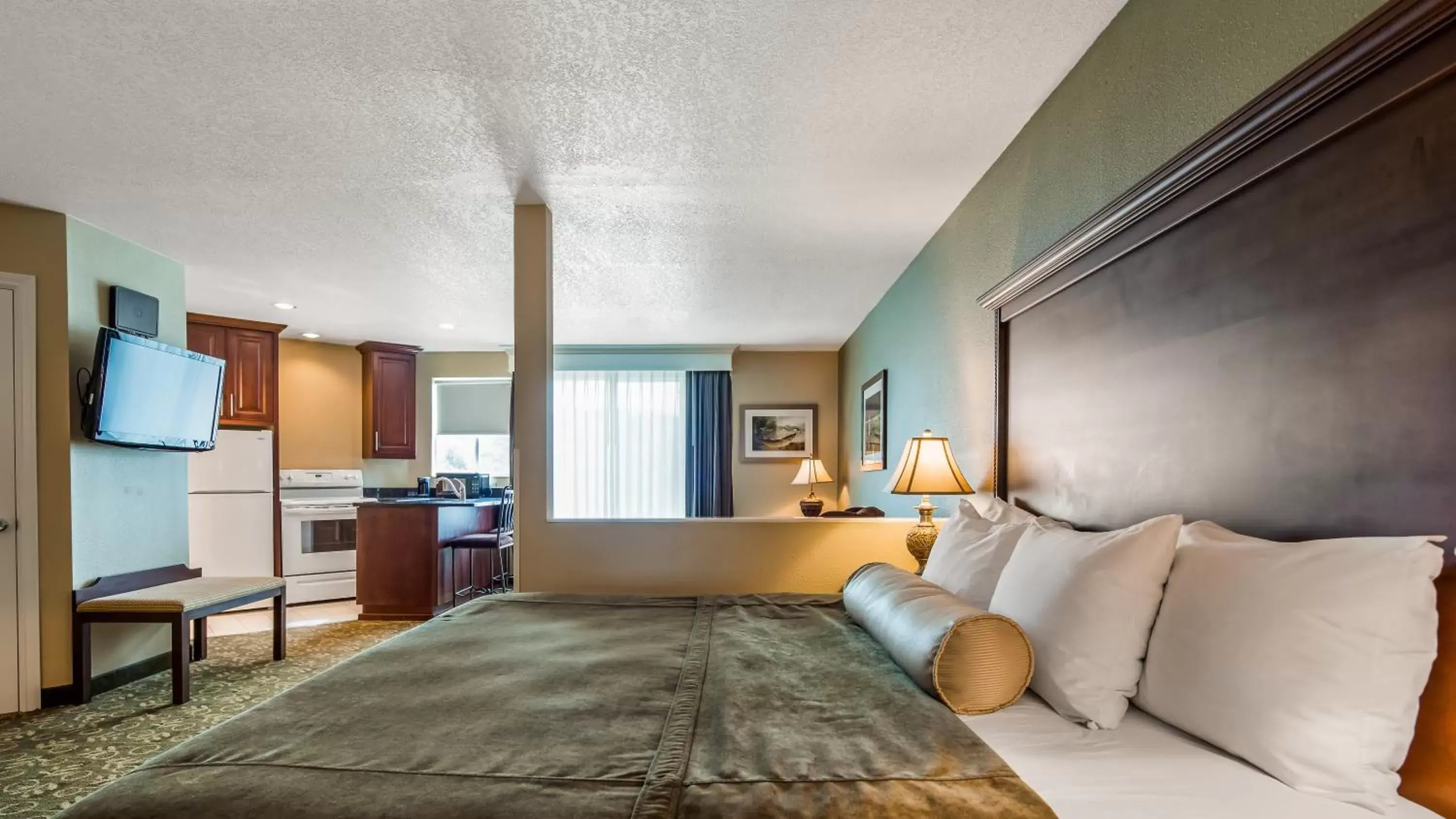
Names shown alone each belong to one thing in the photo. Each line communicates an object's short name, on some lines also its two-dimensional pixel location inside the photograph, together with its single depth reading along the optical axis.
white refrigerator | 5.45
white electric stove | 5.92
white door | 3.27
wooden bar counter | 5.37
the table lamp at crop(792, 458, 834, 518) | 7.04
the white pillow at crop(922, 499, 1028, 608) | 1.87
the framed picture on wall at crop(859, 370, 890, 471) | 5.11
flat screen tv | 3.48
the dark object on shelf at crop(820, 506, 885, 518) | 3.76
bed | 0.98
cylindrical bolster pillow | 1.34
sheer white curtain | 7.59
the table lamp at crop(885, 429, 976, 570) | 2.70
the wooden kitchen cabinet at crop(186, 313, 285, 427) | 5.52
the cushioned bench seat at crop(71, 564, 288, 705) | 3.36
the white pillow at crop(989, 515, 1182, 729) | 1.30
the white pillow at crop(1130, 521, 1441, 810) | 0.98
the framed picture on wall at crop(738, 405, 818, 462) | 7.59
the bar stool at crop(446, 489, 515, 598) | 5.62
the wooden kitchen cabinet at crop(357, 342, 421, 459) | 6.84
